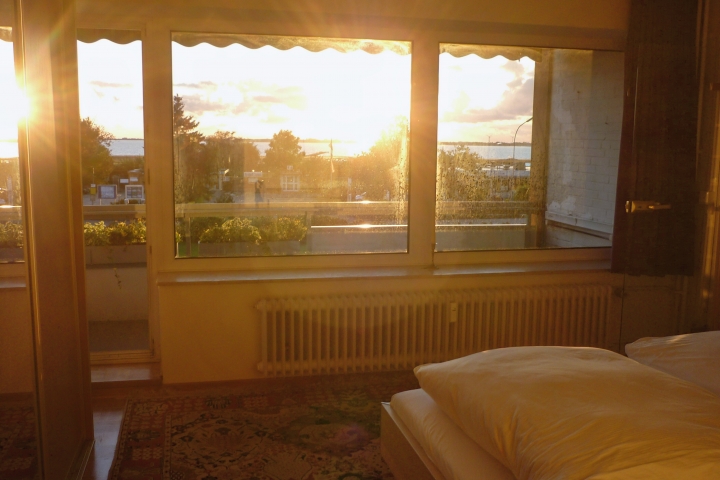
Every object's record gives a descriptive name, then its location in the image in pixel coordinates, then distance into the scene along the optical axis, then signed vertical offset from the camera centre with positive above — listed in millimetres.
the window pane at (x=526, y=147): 4051 +170
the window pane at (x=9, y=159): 1930 +28
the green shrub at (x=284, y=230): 3922 -348
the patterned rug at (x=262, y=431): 2760 -1223
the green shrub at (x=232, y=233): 3863 -364
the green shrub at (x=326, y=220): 3971 -293
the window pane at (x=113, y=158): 3709 +62
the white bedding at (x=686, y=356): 2215 -652
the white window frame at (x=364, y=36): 3639 +719
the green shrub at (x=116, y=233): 3922 -379
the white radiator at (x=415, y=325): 3748 -894
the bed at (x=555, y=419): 1613 -665
